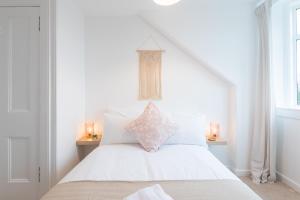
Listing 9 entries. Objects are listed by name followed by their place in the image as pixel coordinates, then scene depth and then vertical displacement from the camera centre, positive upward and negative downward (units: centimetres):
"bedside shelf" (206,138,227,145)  286 -56
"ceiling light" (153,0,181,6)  178 +81
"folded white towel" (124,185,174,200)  108 -48
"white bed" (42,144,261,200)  131 -56
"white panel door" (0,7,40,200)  220 -1
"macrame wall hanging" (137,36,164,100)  314 +39
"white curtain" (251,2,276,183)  279 -25
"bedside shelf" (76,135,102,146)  284 -54
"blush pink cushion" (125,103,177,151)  241 -34
